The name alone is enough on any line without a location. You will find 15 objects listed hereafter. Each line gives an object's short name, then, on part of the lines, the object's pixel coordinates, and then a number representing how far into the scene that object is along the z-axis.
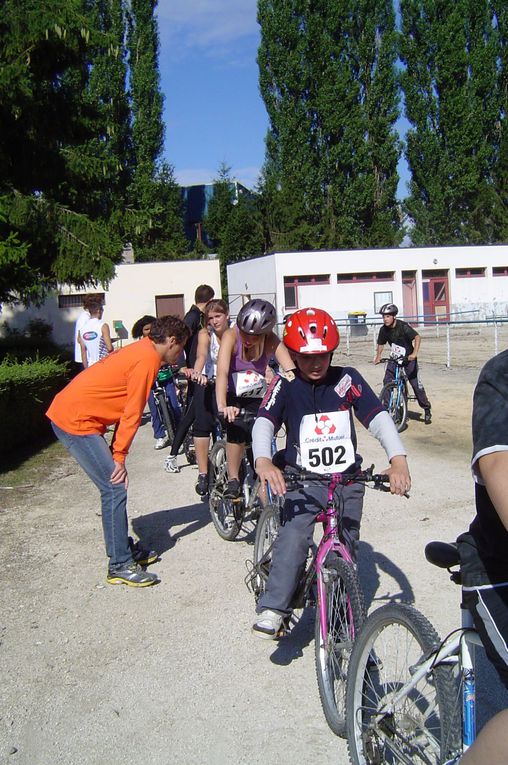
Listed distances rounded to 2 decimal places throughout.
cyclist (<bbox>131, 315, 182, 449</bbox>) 10.32
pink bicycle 3.29
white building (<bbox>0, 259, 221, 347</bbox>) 35.81
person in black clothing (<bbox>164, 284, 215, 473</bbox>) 8.23
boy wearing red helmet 3.59
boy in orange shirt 5.04
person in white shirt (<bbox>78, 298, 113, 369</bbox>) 11.30
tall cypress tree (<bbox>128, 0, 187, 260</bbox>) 44.72
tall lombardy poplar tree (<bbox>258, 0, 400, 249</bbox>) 46.84
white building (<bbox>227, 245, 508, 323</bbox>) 39.69
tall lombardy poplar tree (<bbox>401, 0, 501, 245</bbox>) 47.41
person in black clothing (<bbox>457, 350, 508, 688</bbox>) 1.94
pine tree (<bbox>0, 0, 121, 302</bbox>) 14.48
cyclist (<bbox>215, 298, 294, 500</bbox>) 5.69
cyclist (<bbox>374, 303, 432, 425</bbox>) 11.16
